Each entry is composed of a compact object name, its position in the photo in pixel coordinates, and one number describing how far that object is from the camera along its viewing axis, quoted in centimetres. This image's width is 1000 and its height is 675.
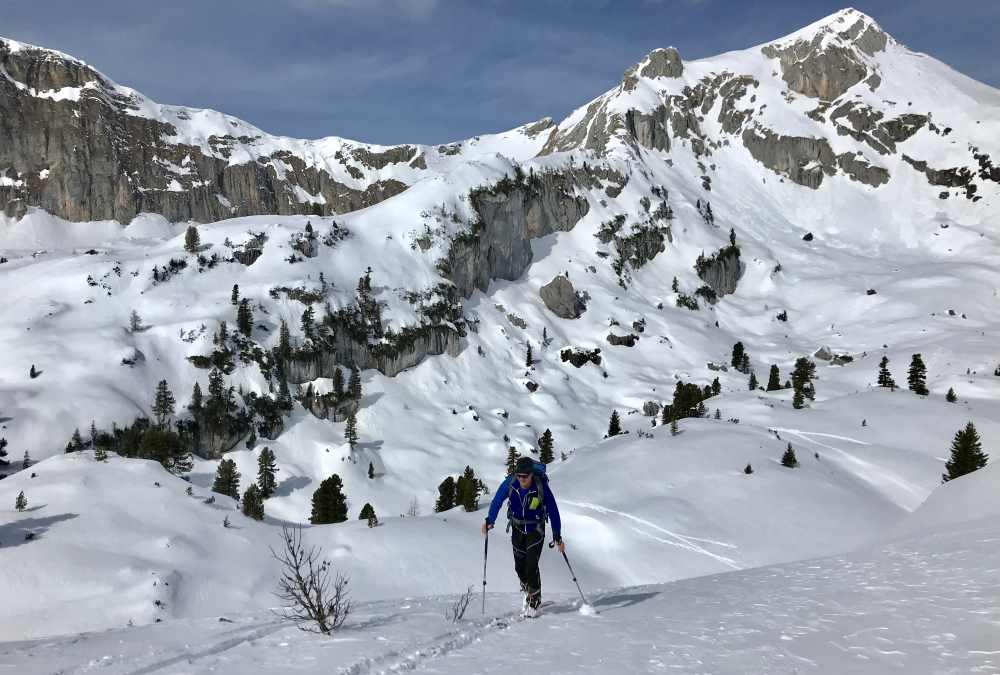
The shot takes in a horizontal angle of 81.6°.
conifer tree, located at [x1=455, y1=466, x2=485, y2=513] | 3744
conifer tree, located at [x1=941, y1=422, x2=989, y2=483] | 3562
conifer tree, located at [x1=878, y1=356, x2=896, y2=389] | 6934
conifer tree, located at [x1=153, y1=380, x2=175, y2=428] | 6575
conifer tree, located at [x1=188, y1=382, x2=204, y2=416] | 6812
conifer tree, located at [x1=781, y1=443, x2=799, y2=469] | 3831
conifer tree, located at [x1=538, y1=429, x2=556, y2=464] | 7022
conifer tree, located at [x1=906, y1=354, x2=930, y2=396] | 6352
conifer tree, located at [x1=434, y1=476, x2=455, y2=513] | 5053
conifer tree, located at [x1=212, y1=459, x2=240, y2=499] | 5579
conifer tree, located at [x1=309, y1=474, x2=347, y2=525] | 4862
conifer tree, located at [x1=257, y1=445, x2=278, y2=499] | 6350
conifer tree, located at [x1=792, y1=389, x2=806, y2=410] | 5653
